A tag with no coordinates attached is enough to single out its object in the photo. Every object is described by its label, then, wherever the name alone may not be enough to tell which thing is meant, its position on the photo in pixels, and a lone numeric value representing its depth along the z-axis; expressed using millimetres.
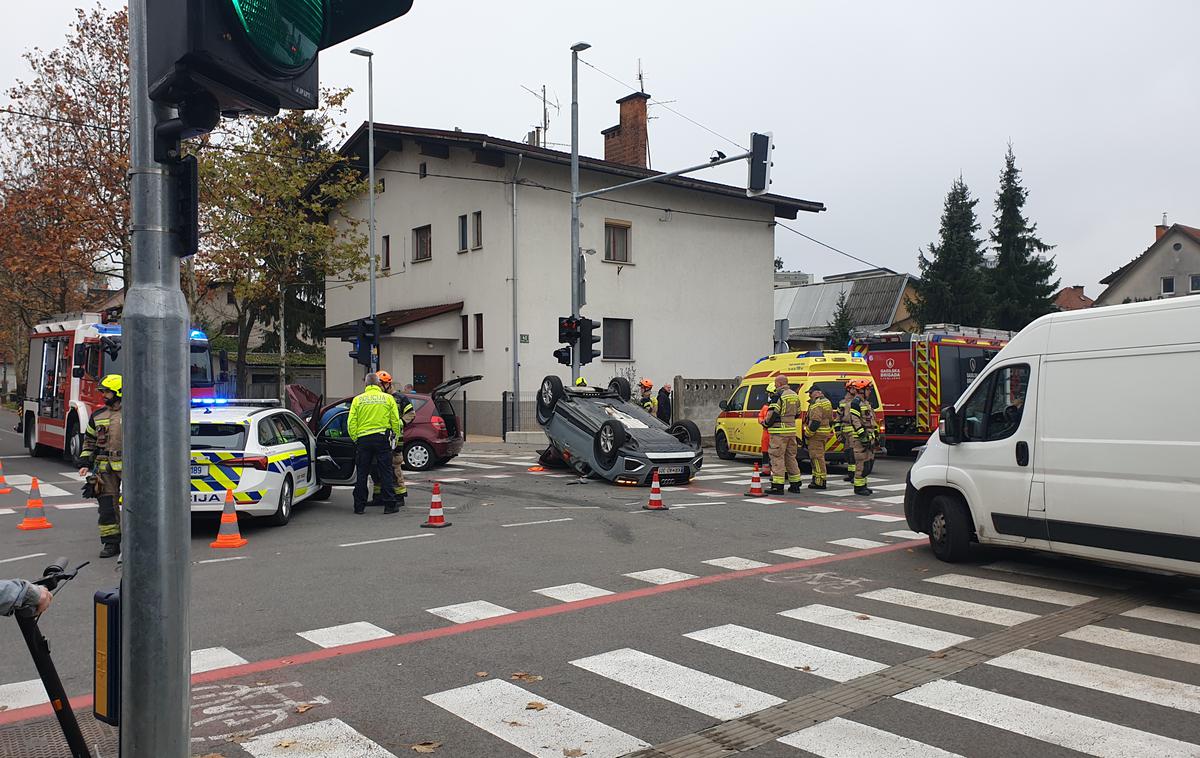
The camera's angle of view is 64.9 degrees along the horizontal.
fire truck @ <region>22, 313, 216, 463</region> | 18047
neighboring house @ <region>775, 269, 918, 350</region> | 57250
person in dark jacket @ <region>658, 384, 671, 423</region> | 24969
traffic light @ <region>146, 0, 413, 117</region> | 2330
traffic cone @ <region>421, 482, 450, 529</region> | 11312
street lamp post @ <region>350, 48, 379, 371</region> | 27894
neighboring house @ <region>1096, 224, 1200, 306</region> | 52094
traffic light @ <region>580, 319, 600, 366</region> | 21569
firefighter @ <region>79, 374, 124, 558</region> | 9664
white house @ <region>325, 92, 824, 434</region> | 28328
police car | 10711
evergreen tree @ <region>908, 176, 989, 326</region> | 48281
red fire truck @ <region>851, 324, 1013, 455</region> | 22375
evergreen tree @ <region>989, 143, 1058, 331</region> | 49438
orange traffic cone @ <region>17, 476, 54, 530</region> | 11641
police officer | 12664
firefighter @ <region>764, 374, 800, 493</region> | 14844
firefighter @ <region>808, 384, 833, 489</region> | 15234
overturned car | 16078
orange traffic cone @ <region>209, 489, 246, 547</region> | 10125
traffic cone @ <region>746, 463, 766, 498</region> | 14719
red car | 17414
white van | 7176
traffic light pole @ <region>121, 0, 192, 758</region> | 2514
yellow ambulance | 18391
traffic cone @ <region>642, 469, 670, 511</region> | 12884
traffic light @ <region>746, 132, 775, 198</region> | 18719
